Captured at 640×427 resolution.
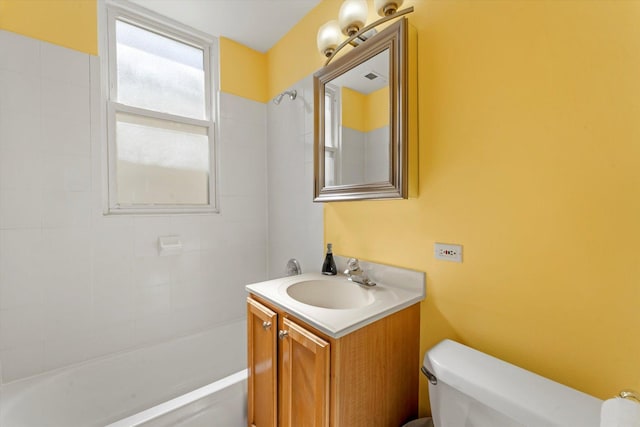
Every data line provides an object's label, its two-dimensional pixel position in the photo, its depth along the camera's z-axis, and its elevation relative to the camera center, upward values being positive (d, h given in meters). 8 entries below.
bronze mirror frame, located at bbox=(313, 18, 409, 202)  1.14 +0.46
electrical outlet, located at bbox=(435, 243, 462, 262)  1.07 -0.18
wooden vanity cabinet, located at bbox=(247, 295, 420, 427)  0.89 -0.62
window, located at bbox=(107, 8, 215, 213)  1.68 +0.63
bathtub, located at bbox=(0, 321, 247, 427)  1.22 -0.98
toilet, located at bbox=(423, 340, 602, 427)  0.66 -0.50
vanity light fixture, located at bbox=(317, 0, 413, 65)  1.19 +0.91
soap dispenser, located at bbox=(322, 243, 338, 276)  1.54 -0.32
